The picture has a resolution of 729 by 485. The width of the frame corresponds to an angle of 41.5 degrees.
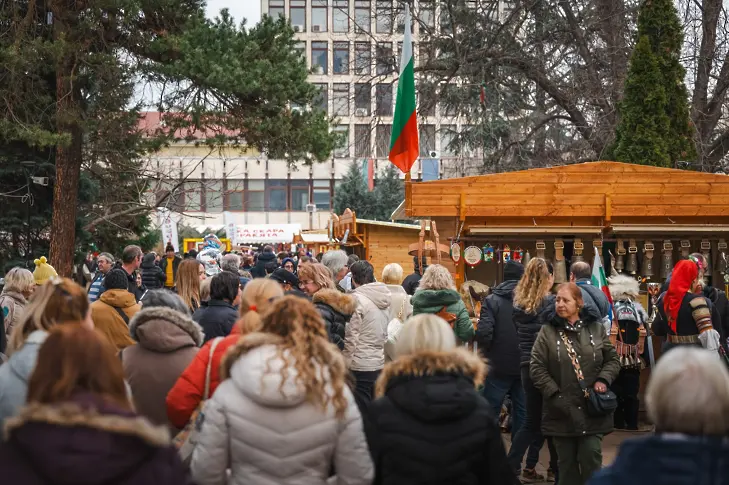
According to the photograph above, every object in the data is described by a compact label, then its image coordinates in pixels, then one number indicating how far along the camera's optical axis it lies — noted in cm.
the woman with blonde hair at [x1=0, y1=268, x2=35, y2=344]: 835
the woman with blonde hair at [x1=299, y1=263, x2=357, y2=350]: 753
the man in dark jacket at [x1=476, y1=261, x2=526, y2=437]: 881
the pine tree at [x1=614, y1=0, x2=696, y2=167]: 1777
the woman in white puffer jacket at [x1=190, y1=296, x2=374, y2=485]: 402
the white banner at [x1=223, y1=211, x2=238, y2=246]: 4103
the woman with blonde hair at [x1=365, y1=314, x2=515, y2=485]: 421
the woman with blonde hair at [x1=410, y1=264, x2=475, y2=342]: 847
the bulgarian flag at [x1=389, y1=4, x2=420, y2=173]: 1342
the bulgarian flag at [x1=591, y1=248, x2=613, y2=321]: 1052
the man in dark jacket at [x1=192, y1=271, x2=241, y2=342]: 668
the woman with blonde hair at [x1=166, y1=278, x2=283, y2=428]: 481
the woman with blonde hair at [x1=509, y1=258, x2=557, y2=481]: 816
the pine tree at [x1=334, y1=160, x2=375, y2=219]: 5266
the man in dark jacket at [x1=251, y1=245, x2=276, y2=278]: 1548
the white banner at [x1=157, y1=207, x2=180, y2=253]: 2514
